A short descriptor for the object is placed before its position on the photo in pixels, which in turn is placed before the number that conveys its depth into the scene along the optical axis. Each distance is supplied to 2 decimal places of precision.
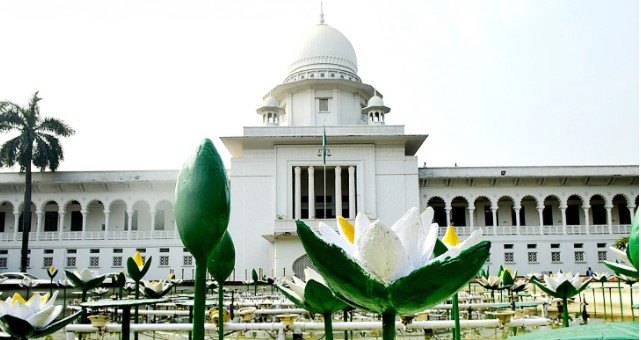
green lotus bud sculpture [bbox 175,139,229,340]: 1.25
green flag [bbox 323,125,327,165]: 24.36
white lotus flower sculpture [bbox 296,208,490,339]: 0.98
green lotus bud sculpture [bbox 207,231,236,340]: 1.98
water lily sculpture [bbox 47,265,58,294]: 10.65
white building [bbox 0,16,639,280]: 26.80
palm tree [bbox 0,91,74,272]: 25.44
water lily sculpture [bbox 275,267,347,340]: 1.52
